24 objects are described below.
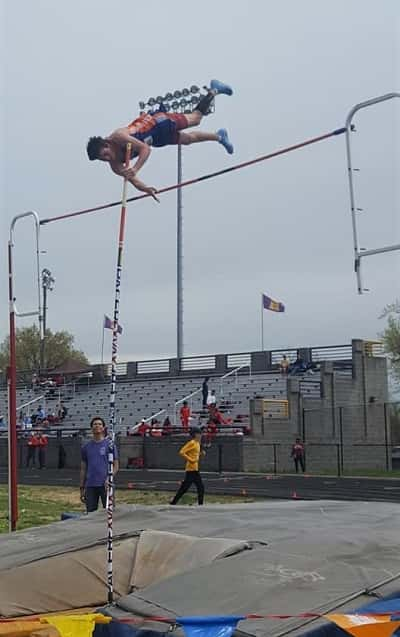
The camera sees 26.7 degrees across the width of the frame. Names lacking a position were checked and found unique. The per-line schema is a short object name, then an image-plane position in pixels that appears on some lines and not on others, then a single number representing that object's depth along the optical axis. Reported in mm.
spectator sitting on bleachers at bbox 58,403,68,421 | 39734
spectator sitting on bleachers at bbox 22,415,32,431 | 36762
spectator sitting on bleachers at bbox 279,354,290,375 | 35806
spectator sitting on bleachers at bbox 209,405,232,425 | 30531
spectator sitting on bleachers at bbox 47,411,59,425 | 39594
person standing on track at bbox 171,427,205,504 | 13984
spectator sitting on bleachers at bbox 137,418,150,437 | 31562
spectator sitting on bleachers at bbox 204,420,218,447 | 29000
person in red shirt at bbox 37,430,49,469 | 32562
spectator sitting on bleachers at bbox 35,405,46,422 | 39500
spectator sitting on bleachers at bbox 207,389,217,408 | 32750
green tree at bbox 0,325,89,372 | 70562
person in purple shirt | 10156
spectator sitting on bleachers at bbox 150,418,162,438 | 31125
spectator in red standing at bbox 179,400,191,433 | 30172
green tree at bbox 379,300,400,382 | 38019
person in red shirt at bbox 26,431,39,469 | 32531
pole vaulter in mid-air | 10586
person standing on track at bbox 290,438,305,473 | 28531
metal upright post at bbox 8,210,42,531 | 10242
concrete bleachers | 34812
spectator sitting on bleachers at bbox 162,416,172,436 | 30781
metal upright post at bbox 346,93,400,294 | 8469
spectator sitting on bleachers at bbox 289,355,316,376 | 35156
